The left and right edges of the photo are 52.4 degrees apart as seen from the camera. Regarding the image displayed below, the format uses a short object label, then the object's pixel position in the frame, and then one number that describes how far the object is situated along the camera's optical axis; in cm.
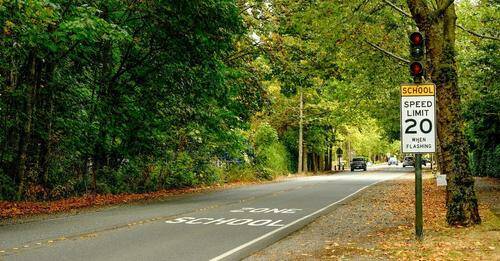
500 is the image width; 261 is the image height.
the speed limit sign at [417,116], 1005
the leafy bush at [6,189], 1688
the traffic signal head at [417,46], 1042
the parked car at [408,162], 8496
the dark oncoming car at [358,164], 6619
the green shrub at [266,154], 3850
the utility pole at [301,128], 4788
